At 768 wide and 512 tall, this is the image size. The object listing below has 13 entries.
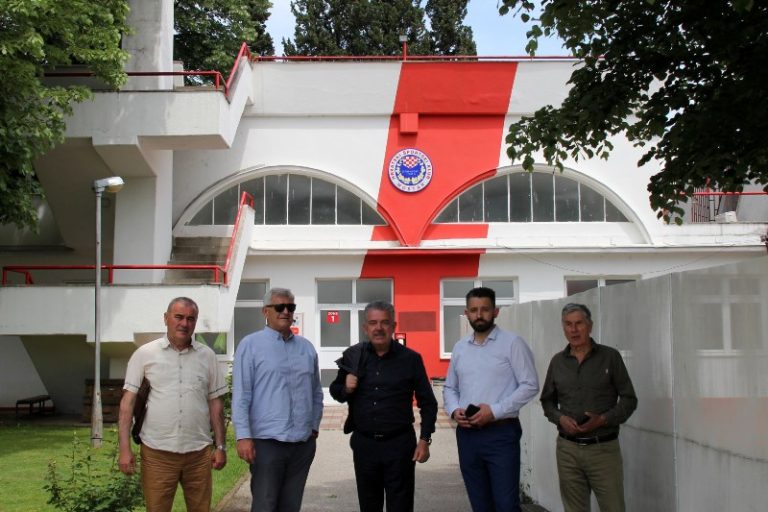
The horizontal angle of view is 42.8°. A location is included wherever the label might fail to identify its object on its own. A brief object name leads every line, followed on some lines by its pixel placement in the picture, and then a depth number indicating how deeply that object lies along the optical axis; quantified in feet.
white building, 69.41
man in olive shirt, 19.62
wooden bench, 63.41
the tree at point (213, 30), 80.59
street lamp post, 47.42
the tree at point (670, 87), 27.63
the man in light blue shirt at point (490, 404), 20.44
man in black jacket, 20.74
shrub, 23.03
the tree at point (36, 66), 42.04
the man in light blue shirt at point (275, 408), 20.25
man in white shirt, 19.67
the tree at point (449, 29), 140.56
